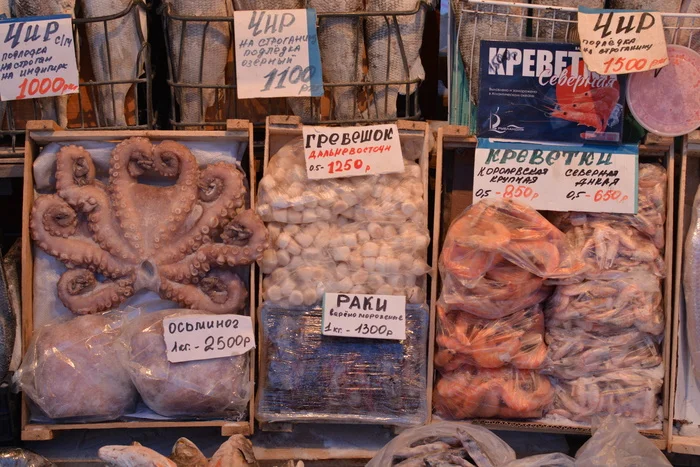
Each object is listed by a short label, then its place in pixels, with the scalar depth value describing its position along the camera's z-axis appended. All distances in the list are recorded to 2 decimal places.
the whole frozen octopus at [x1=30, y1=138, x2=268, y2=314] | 2.16
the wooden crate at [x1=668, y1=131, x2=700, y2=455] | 2.19
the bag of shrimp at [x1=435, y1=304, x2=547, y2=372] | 2.15
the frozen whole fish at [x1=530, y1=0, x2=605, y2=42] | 2.30
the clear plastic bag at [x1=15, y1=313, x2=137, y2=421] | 2.07
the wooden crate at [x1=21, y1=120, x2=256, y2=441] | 2.14
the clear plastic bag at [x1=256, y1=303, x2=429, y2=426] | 2.16
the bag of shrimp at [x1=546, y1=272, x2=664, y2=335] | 2.15
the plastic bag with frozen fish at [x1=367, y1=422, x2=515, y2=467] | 1.85
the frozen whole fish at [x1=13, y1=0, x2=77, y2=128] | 2.32
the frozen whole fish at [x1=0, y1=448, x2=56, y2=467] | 1.93
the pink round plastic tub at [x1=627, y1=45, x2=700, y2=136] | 2.21
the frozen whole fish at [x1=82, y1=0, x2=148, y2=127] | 2.35
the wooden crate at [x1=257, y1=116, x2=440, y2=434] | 2.23
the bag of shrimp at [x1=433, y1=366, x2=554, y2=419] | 2.15
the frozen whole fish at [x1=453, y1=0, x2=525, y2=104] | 2.30
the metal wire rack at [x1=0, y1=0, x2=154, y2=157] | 2.33
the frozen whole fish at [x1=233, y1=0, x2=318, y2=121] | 2.32
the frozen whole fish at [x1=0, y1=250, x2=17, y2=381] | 2.09
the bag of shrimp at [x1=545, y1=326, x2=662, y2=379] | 2.19
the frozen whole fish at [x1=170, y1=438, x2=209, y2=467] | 1.85
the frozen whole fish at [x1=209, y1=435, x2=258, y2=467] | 1.80
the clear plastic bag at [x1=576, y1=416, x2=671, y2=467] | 1.81
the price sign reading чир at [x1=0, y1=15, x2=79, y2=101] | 2.23
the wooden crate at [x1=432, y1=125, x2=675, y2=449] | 2.18
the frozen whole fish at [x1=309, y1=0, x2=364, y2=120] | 2.32
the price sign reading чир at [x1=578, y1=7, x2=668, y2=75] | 2.15
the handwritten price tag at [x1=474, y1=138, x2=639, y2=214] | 2.24
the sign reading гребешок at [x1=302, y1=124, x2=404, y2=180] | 2.22
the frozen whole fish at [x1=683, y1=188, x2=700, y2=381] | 2.22
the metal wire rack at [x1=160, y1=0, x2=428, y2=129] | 2.30
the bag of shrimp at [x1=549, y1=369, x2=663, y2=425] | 2.19
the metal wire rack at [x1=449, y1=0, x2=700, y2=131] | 2.28
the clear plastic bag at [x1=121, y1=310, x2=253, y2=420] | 2.08
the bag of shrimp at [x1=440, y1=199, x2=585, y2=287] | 2.10
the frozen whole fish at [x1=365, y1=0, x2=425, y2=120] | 2.34
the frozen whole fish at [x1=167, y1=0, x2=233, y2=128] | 2.32
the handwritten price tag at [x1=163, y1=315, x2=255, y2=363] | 2.09
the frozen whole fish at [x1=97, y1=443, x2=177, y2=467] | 1.75
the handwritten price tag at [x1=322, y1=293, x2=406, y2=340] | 2.15
